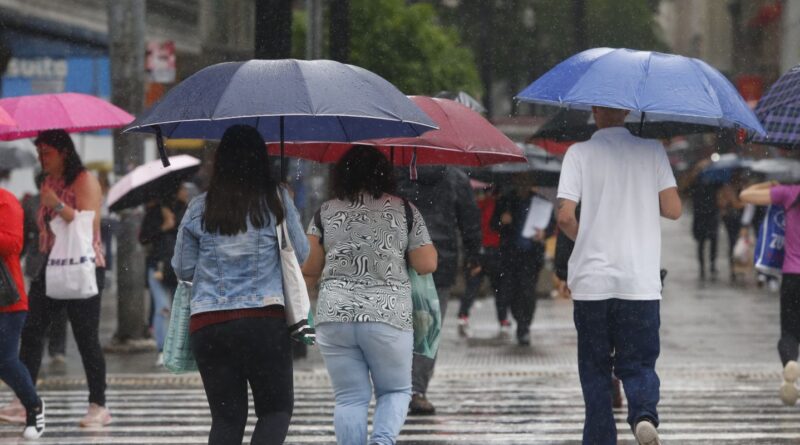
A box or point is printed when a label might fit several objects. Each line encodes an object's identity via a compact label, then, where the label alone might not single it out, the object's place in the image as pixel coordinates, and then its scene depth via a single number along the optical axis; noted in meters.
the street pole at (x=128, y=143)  28.19
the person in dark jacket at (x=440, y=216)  18.95
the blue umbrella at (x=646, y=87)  13.32
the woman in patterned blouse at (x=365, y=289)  12.92
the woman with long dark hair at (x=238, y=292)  11.88
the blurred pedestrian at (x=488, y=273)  32.31
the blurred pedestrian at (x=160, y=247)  26.20
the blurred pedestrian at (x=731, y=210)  52.44
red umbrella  14.98
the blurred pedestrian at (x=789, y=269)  18.87
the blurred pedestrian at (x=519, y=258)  29.70
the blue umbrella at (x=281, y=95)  12.16
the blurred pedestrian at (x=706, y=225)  51.06
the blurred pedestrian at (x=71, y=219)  18.33
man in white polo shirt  13.73
